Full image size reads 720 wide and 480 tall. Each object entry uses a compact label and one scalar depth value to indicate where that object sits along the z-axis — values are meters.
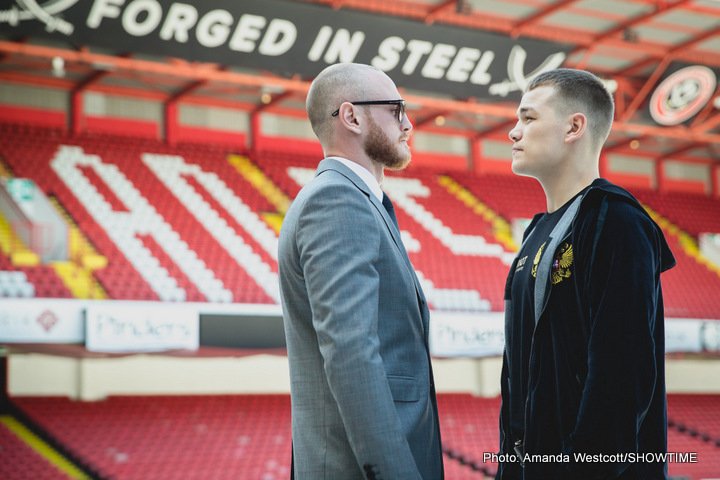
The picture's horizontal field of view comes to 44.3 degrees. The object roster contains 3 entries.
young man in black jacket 2.31
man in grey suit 2.32
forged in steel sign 12.27
